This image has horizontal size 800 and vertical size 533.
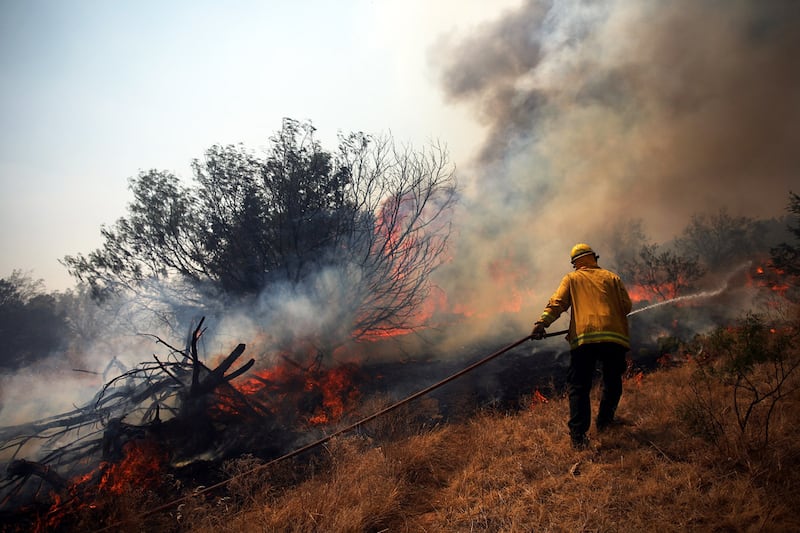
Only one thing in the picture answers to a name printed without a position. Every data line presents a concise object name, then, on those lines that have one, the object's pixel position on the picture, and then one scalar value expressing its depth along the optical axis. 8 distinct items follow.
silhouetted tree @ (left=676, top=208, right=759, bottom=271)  12.73
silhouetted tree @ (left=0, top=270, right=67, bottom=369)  18.61
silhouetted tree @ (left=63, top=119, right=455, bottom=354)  9.69
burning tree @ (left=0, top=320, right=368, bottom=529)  5.19
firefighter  3.57
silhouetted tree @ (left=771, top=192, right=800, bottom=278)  8.80
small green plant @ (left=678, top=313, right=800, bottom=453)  3.10
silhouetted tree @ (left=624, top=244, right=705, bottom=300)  11.46
